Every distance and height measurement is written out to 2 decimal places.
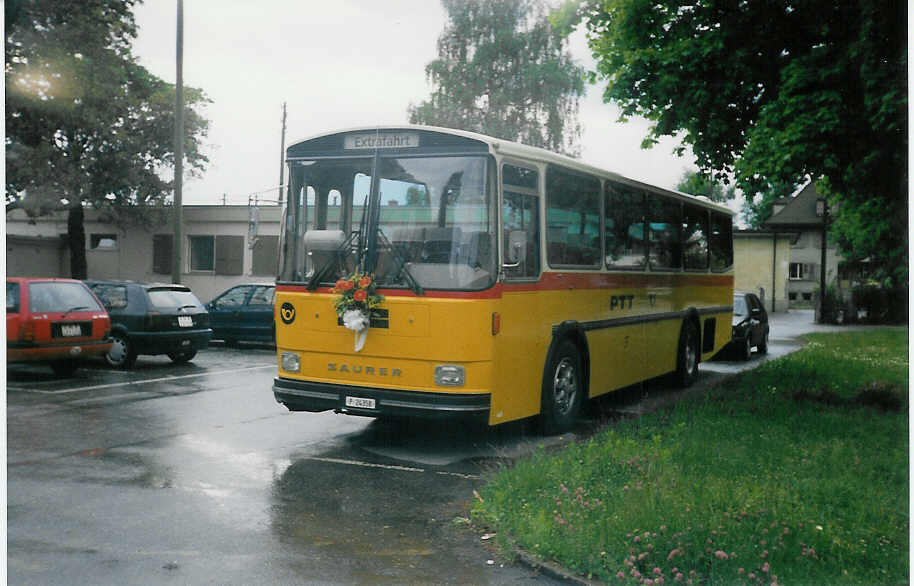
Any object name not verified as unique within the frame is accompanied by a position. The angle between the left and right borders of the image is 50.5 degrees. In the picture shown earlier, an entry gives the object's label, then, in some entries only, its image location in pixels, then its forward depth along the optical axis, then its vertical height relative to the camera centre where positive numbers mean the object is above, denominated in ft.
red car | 45.06 -2.82
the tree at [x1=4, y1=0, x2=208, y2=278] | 67.41 +13.88
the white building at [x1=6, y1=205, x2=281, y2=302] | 114.11 +1.92
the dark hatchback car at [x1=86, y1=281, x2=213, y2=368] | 53.98 -3.13
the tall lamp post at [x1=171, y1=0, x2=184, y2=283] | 71.41 +8.63
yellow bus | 28.30 -0.27
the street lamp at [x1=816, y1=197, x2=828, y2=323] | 123.24 +2.70
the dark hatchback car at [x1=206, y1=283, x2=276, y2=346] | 69.72 -3.43
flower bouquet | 28.84 -0.95
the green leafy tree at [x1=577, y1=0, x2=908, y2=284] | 33.32 +7.51
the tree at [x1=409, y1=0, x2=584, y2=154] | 130.31 +28.08
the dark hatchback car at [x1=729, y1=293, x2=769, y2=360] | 68.39 -3.66
